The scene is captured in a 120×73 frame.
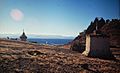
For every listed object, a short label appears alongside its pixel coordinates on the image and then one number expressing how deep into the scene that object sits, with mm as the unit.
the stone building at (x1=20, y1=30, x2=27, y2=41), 33154
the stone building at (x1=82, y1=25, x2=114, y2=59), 10755
